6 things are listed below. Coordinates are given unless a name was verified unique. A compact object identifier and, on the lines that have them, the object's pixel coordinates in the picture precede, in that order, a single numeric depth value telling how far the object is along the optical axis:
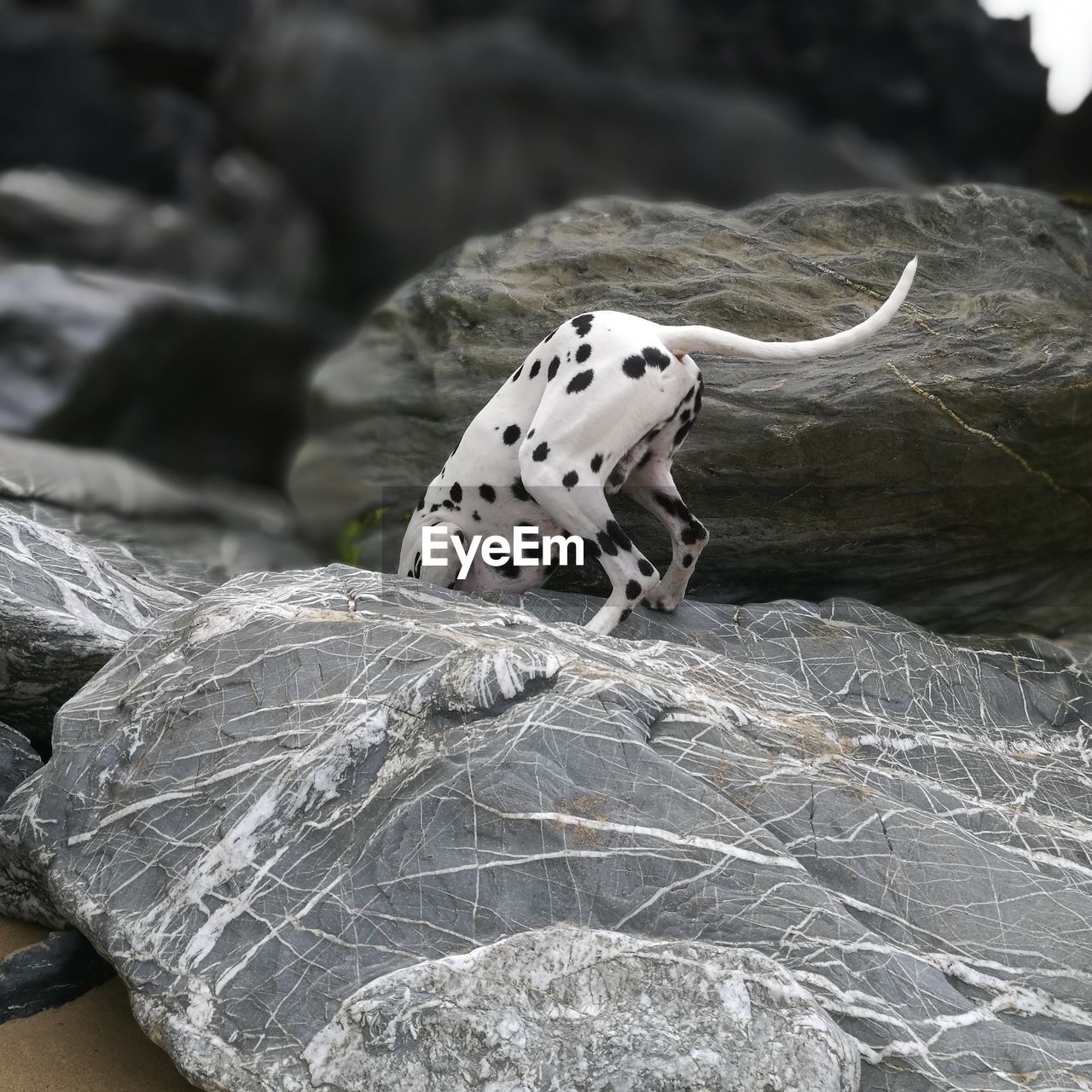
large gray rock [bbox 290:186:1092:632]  4.71
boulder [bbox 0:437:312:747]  2.91
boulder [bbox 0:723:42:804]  3.72
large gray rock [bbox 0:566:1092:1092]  2.52
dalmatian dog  3.74
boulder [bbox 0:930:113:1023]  3.04
